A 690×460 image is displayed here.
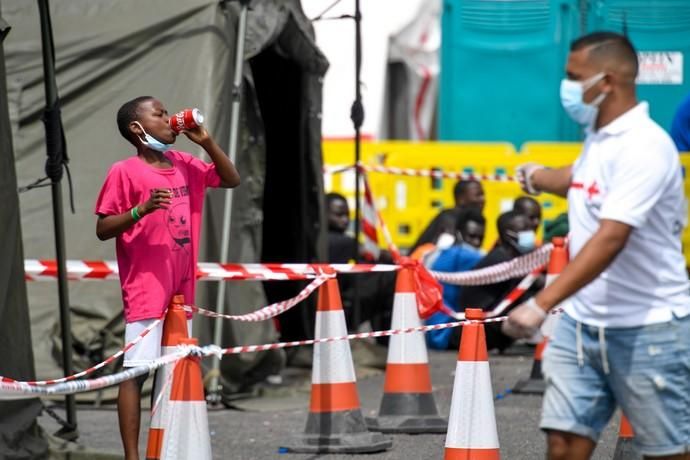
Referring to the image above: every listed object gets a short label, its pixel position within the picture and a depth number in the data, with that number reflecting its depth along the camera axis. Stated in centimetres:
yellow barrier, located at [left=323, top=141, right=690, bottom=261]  3478
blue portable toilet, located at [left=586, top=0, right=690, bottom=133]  3756
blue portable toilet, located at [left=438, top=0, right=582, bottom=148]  3928
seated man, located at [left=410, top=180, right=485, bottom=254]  2761
